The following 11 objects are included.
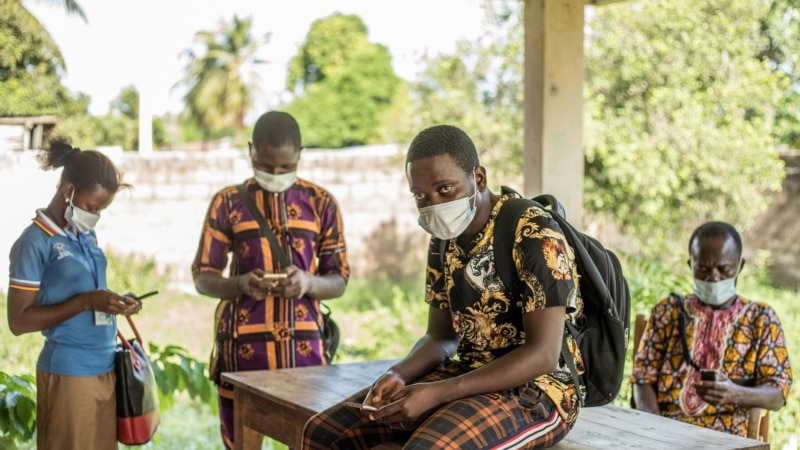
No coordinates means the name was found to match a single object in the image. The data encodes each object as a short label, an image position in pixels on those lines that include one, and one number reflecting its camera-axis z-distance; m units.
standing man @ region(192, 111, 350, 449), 4.25
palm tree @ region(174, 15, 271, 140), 21.27
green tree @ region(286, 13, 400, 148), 17.61
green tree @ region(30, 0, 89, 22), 8.22
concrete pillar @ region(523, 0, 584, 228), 4.97
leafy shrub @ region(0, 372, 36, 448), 4.80
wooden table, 3.01
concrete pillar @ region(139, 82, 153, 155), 9.22
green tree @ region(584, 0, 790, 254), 10.17
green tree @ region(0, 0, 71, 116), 6.91
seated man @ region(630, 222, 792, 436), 3.91
